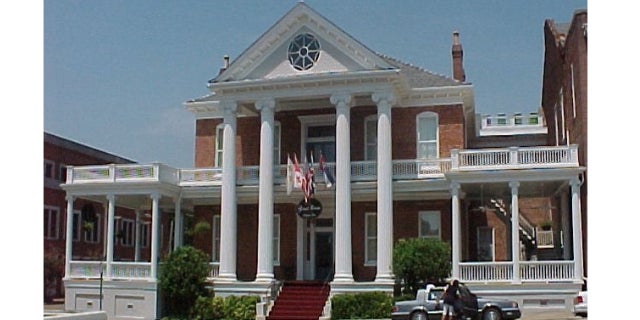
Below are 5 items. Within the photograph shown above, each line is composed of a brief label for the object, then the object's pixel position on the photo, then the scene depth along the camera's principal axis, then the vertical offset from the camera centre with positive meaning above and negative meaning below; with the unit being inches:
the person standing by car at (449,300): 607.1 -37.0
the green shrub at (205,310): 828.6 -59.6
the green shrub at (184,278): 837.2 -29.9
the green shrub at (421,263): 770.2 -14.6
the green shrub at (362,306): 776.9 -52.7
